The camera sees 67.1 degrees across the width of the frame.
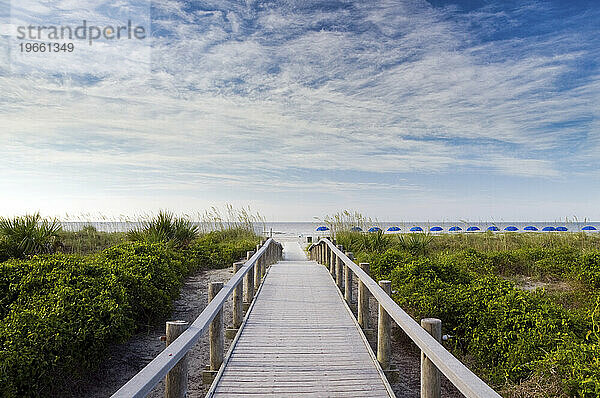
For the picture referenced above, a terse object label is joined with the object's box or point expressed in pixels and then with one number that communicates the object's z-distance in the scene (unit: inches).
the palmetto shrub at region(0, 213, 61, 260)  371.6
